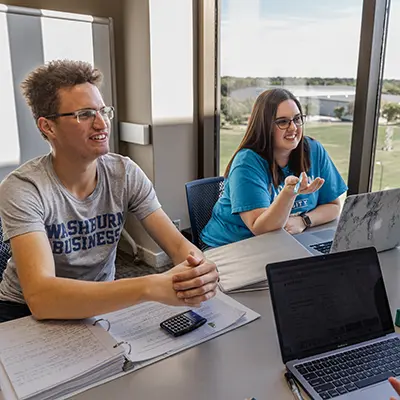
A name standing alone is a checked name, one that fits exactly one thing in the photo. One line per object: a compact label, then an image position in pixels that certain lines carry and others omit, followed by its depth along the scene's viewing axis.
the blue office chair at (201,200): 1.86
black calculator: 0.99
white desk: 0.80
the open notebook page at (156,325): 0.93
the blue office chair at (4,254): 1.42
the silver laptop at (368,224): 1.26
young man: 1.02
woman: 1.65
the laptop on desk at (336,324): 0.82
